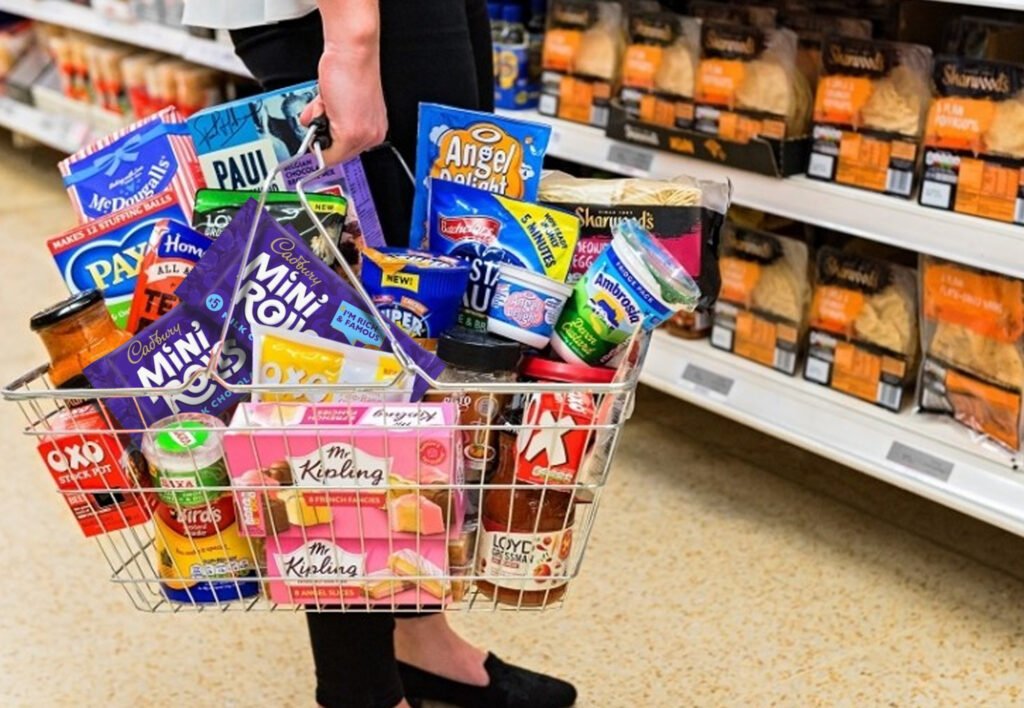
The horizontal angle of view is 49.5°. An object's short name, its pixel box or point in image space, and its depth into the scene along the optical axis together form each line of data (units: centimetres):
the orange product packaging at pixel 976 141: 161
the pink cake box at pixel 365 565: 95
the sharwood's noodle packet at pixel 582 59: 221
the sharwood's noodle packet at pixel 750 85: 191
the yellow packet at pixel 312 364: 93
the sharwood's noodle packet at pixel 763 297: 199
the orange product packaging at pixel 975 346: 169
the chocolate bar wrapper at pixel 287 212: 102
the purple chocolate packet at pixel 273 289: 95
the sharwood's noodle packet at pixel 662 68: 205
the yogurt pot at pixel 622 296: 94
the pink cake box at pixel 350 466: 89
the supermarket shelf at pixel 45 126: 392
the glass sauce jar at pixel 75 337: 98
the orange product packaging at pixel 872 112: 175
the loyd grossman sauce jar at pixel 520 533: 97
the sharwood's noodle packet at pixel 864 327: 185
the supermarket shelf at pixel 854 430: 171
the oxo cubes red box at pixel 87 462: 96
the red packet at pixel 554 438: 91
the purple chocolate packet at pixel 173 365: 96
